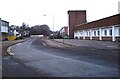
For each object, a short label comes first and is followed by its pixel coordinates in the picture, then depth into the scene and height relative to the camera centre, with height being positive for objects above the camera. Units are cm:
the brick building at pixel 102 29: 2139 +204
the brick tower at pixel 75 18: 4390 +798
